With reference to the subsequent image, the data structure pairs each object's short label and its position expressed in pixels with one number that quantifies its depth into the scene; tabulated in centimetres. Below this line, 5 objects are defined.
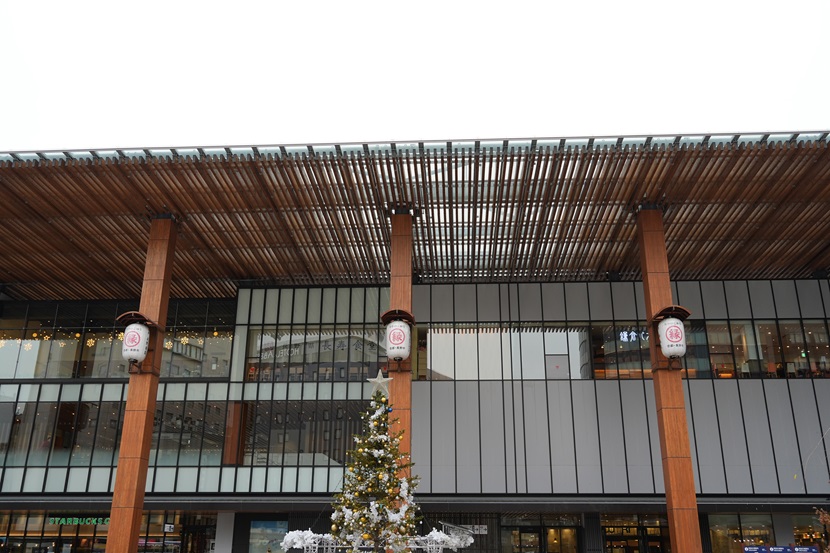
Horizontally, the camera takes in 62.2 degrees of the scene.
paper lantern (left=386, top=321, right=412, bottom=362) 1769
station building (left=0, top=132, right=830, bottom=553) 2003
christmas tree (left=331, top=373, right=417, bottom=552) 1373
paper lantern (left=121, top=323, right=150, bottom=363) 1844
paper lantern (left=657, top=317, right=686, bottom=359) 1767
